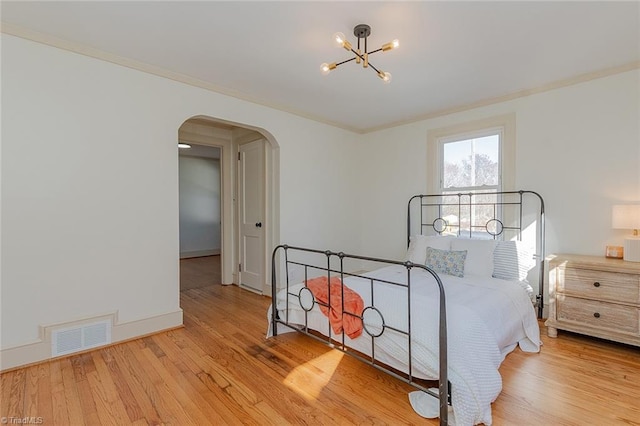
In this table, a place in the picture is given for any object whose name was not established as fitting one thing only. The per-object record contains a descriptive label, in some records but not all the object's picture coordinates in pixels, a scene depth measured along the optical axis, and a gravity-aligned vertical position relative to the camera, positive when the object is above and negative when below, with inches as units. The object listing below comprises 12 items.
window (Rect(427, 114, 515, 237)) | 136.4 +20.7
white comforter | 63.8 -31.3
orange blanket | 84.5 -28.5
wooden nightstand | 95.7 -29.5
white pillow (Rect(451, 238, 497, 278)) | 115.3 -18.8
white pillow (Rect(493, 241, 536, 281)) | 113.5 -19.8
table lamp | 99.2 -4.7
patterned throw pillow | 116.6 -20.7
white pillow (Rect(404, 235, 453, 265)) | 129.1 -15.8
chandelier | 84.2 +50.0
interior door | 165.8 -2.3
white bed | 65.6 -27.0
